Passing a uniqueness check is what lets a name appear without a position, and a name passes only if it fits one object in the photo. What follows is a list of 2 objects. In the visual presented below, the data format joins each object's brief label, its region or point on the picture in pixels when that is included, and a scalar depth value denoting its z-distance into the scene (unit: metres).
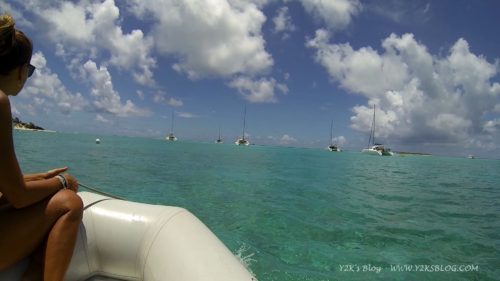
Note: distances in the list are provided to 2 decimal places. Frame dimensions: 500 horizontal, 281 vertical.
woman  1.67
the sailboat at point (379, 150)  86.52
